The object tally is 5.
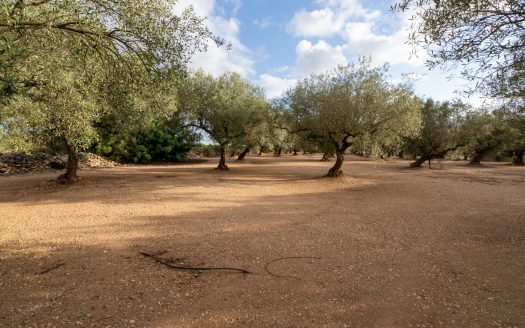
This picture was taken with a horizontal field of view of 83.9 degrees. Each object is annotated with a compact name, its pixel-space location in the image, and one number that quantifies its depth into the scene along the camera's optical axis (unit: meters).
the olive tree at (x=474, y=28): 7.17
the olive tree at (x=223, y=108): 24.80
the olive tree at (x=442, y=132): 31.86
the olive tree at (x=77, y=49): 6.12
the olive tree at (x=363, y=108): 19.73
